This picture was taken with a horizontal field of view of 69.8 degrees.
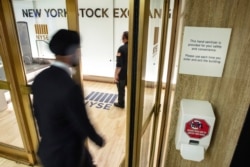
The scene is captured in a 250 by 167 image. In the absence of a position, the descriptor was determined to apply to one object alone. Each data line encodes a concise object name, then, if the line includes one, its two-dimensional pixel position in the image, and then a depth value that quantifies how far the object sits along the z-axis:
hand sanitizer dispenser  0.88
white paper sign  0.83
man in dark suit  1.14
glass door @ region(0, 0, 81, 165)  1.65
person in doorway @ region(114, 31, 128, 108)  3.13
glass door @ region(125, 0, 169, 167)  0.77
